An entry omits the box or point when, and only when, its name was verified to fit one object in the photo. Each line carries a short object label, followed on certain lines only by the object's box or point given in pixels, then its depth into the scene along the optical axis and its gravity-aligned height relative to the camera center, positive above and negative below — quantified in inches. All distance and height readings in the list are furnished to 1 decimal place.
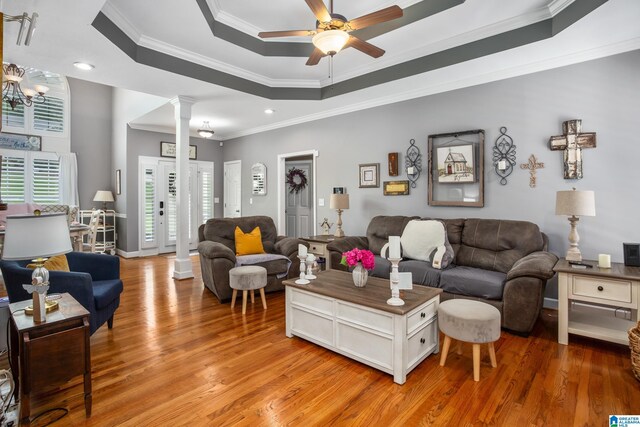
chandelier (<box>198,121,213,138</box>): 232.7 +54.3
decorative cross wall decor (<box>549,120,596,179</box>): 129.7 +24.6
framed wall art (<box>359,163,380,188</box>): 194.4 +19.3
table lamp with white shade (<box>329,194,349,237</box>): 192.1 +3.8
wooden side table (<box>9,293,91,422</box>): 69.2 -31.0
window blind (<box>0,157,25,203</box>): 242.4 +23.2
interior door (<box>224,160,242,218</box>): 292.4 +18.3
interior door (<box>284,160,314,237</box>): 279.2 -0.1
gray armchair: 152.3 -21.6
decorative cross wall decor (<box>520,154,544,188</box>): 142.2 +16.9
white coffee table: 89.0 -34.6
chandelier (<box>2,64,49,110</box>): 162.1 +68.4
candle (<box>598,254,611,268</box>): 109.6 -18.8
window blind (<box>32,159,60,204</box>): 256.1 +23.2
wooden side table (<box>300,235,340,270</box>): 181.3 -21.0
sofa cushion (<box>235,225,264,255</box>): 173.2 -18.6
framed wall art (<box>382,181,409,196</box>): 181.6 +10.8
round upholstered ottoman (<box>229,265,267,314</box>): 139.1 -30.2
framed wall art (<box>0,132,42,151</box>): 243.3 +52.7
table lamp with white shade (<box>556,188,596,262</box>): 114.0 -0.9
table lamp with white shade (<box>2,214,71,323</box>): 69.3 -7.1
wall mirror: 263.9 +24.1
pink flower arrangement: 106.2 -16.7
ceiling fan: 90.7 +53.8
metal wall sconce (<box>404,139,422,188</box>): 176.4 +24.2
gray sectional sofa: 113.2 -24.2
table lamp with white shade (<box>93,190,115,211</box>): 269.7 +11.3
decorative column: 193.9 +13.2
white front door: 281.3 +1.0
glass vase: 108.3 -22.6
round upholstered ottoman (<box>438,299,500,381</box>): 89.1 -33.2
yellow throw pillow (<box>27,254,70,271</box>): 103.5 -17.3
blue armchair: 91.2 -22.4
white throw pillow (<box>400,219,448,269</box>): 143.5 -15.5
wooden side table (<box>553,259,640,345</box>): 100.8 -29.2
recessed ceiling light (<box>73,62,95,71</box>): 139.9 +62.9
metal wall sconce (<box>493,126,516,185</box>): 148.1 +23.2
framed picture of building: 157.0 +18.8
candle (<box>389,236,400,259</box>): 91.7 -11.3
